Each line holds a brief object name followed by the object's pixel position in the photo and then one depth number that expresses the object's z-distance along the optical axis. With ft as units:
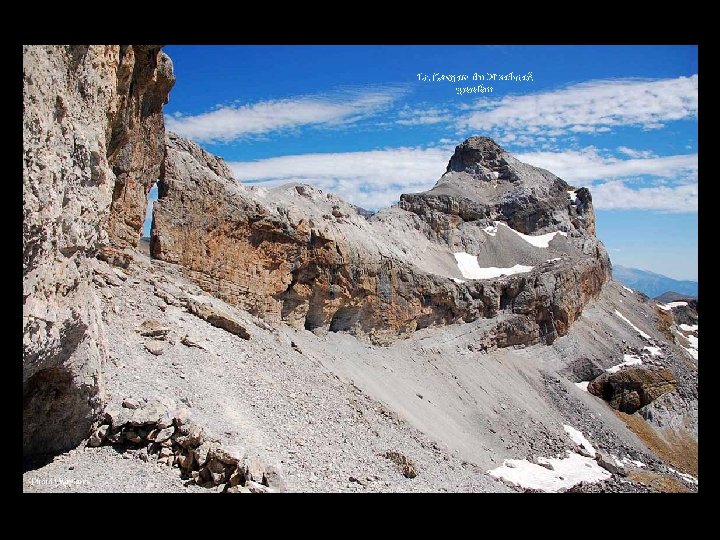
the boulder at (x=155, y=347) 57.26
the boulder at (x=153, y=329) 60.75
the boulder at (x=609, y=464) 109.40
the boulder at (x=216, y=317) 78.38
